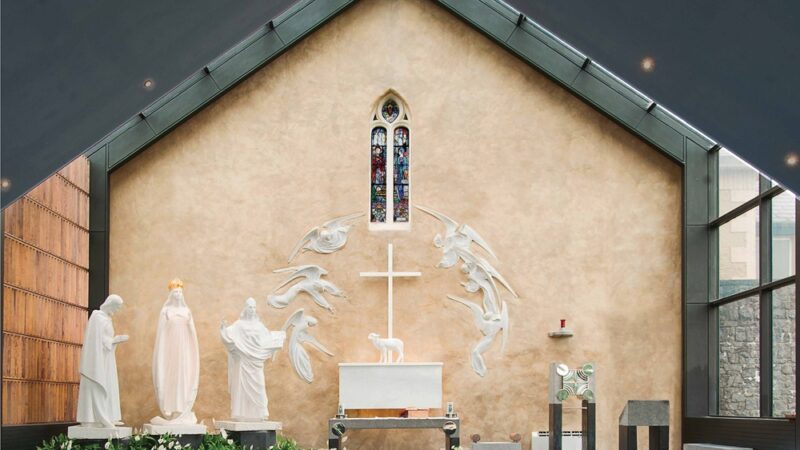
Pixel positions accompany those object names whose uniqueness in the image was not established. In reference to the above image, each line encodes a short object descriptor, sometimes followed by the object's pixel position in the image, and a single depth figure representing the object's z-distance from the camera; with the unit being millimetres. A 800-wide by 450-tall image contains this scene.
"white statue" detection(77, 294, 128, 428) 11961
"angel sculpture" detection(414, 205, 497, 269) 14750
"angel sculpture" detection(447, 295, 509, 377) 14555
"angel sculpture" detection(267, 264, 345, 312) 14680
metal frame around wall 14359
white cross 14594
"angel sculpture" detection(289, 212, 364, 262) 14766
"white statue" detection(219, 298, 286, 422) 13266
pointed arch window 15000
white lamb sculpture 14117
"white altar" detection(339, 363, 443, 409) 13984
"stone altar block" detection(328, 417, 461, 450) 13633
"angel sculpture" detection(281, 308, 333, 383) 14562
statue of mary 12836
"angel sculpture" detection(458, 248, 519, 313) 14664
